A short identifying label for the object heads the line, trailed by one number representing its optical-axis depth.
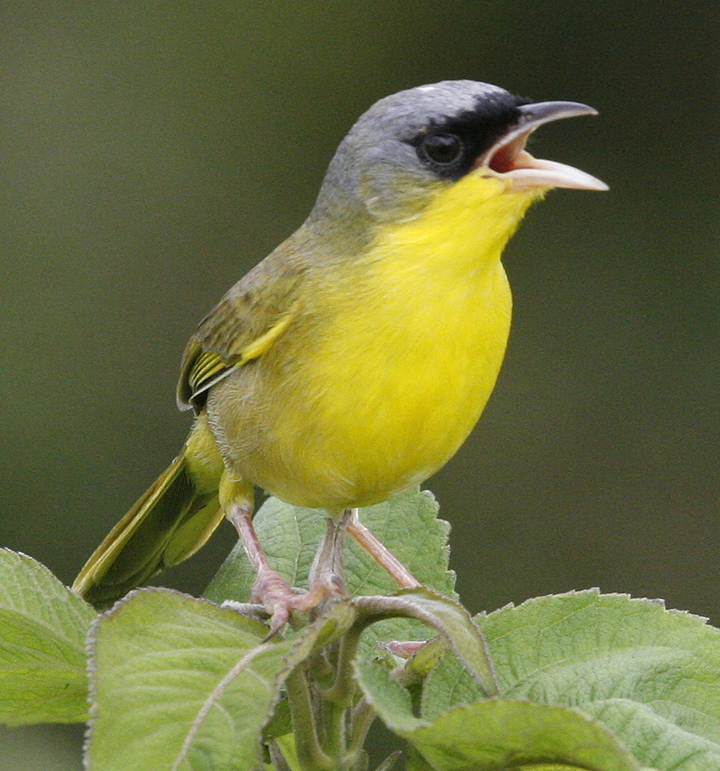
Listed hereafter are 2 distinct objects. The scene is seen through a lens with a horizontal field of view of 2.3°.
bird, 2.08
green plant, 2.03
